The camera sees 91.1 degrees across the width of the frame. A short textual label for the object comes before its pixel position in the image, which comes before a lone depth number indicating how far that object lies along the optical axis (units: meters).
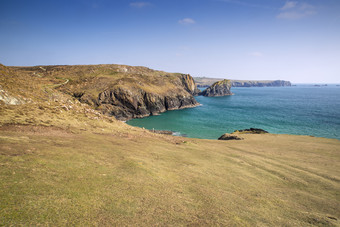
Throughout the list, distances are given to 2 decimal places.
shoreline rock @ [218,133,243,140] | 35.30
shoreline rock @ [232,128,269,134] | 43.75
